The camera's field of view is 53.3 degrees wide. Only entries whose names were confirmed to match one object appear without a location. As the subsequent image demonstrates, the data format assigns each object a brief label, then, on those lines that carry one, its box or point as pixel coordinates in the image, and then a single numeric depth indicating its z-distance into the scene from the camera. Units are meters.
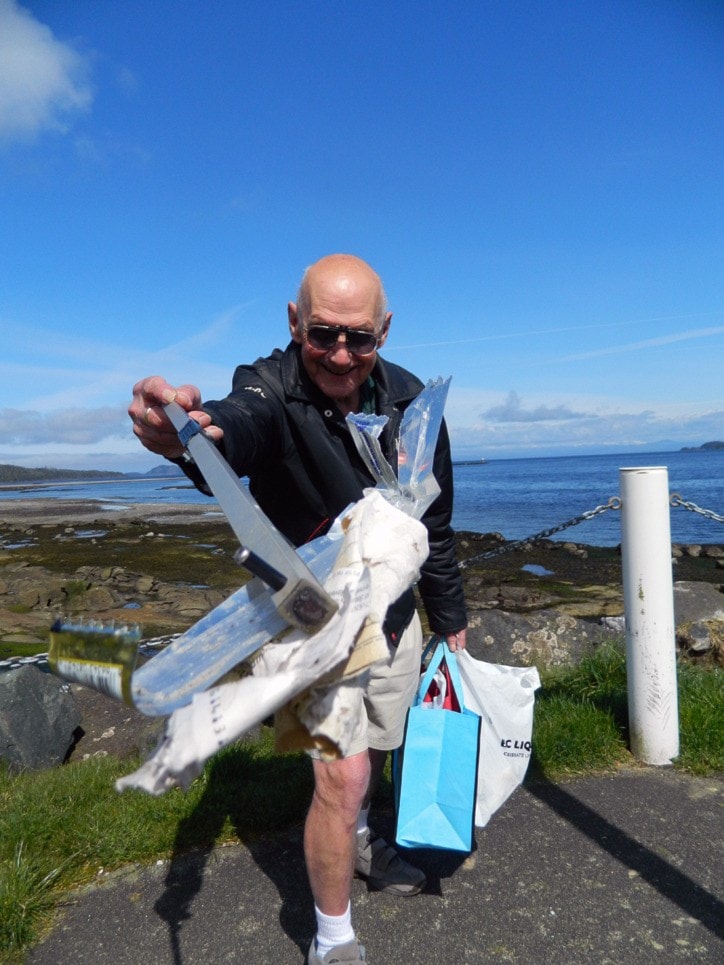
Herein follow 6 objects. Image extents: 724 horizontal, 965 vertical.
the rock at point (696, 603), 8.13
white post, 3.81
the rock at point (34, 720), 4.71
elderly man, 2.46
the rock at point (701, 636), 5.47
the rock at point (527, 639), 6.07
